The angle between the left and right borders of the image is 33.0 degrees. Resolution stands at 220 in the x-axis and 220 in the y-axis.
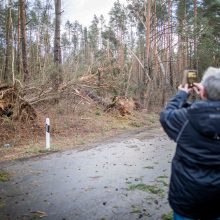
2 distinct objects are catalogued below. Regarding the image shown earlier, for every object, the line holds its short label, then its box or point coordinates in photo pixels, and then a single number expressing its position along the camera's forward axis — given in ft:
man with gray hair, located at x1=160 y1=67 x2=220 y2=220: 9.84
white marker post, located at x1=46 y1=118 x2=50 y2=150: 40.91
